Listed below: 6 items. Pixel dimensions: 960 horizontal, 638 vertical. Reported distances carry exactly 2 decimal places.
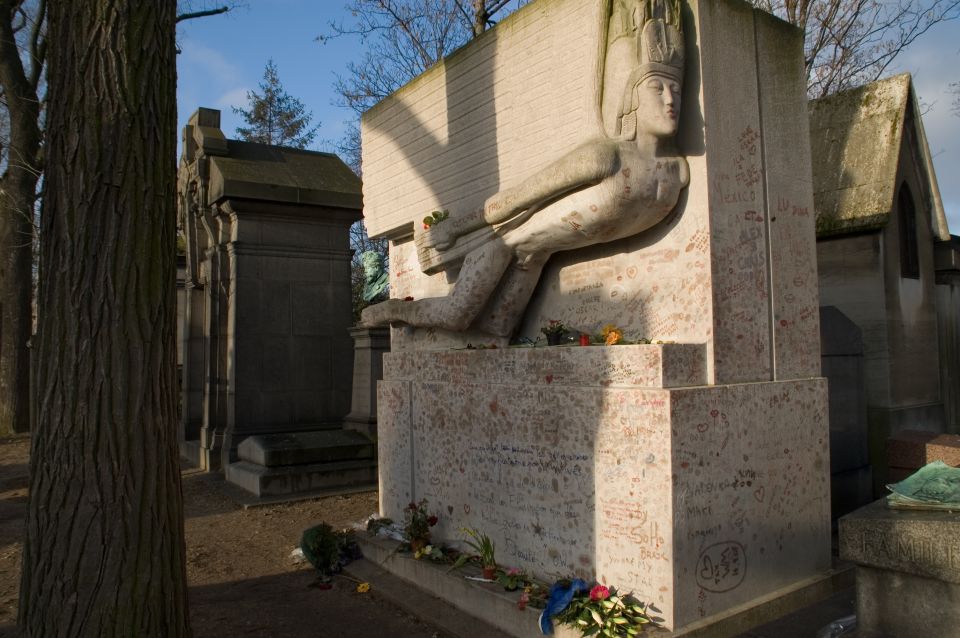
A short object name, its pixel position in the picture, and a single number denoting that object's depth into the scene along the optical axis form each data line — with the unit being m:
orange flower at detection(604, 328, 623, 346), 3.93
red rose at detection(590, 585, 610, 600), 3.56
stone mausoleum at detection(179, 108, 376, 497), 9.24
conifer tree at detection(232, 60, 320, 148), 28.36
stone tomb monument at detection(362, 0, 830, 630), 3.59
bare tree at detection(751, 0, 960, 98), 12.09
